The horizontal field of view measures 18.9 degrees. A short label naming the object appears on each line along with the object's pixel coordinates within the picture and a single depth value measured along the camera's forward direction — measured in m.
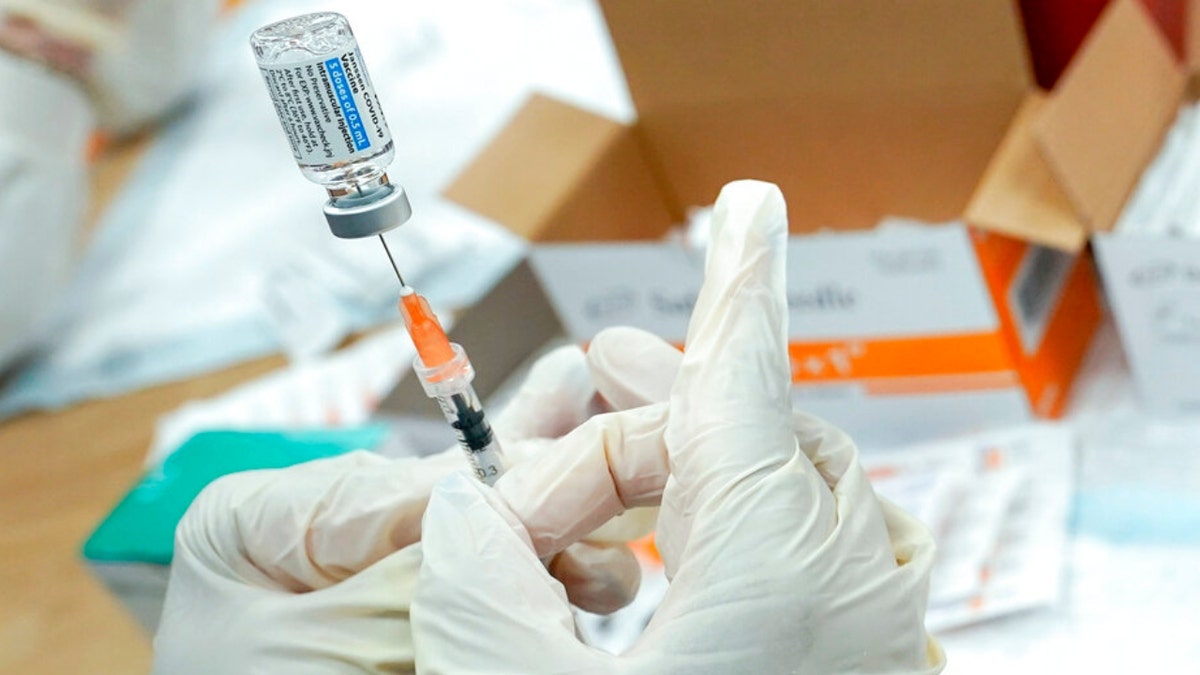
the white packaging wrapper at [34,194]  1.09
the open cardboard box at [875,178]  0.71
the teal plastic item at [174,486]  0.68
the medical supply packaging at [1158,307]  0.69
